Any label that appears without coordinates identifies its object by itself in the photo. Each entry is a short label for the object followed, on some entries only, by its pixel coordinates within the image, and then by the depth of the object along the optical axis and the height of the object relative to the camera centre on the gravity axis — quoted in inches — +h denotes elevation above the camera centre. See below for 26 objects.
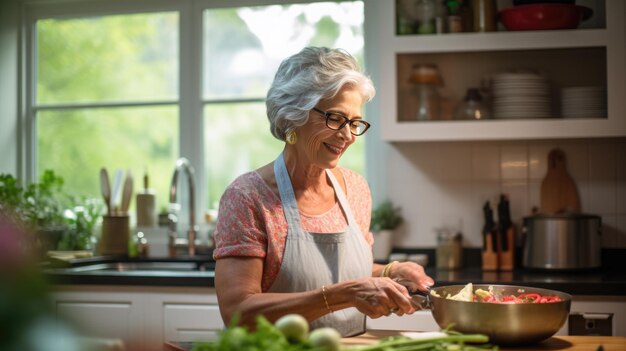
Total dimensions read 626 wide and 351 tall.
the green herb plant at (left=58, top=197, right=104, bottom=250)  147.6 -6.2
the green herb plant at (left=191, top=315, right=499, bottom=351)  44.7 -9.6
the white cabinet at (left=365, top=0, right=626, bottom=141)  124.3 +21.7
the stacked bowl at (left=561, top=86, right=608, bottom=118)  125.1 +15.0
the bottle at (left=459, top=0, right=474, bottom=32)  129.4 +30.5
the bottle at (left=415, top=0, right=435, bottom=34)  130.3 +31.6
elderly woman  73.4 -1.7
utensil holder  148.0 -7.7
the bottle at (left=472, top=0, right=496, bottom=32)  128.9 +30.8
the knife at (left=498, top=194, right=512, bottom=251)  131.6 -4.7
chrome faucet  143.6 -4.8
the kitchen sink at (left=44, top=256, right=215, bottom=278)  137.1 -12.9
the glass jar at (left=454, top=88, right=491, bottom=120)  128.0 +14.8
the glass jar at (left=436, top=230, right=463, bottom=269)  132.0 -10.0
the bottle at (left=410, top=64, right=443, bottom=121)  129.6 +18.5
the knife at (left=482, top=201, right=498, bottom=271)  131.4 -9.6
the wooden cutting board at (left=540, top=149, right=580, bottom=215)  134.7 +0.8
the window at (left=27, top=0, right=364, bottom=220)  152.5 +23.9
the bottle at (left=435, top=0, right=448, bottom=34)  129.6 +31.1
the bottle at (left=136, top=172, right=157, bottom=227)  152.1 -2.3
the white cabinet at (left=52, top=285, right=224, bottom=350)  120.1 -18.2
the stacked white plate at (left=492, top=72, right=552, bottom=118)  126.2 +16.4
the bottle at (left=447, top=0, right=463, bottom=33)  129.2 +30.7
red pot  125.0 +29.9
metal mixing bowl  62.2 -10.5
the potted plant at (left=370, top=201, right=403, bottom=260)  136.3 -5.9
